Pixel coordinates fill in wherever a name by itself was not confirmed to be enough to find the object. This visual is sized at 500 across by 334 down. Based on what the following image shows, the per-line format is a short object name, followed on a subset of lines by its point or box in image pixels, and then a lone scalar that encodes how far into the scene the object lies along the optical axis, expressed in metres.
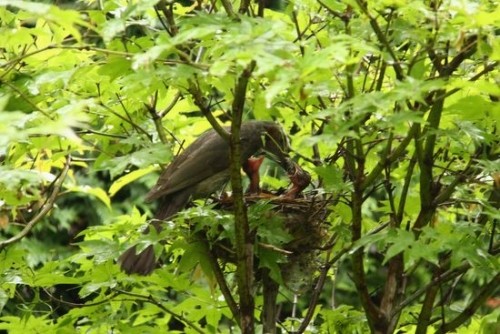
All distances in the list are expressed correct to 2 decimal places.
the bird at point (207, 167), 8.55
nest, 7.72
